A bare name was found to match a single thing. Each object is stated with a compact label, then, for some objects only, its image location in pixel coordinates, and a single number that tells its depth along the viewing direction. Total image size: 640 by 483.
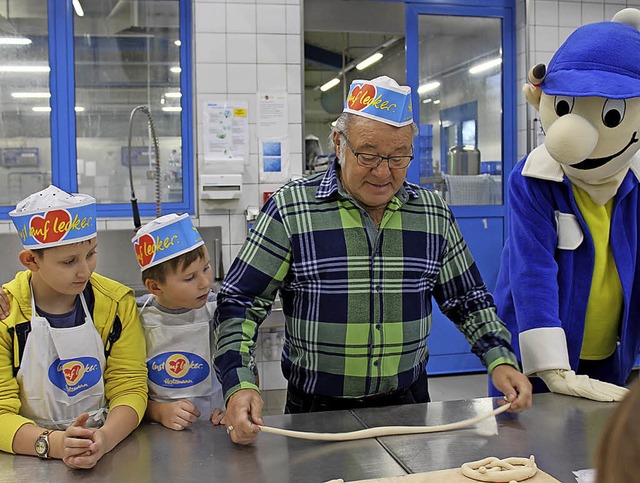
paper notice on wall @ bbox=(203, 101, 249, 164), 3.62
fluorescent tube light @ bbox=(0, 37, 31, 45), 3.54
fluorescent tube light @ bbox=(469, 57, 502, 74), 4.38
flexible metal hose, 3.11
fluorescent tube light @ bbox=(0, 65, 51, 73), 3.56
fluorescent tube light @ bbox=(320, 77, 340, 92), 4.05
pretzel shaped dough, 1.20
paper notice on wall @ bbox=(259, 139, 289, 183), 3.69
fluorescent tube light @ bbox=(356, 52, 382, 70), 4.14
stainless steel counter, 1.25
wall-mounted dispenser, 3.56
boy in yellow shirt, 1.41
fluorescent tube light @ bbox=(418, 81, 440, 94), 4.26
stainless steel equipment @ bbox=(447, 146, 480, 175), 4.31
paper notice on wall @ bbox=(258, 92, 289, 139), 3.68
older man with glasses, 1.56
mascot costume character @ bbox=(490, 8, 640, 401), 1.64
